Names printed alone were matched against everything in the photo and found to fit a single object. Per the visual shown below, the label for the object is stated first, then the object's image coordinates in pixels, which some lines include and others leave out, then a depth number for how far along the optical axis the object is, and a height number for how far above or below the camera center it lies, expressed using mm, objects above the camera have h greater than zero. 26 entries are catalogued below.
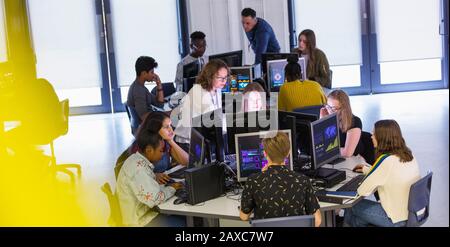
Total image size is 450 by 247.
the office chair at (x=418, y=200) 4090 -987
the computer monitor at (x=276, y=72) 7770 -222
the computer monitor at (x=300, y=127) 4773 -547
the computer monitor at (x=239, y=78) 7930 -264
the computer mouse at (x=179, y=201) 4426 -938
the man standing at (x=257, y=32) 8664 +296
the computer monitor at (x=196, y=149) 4574 -637
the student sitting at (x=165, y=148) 4559 -633
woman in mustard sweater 6383 -389
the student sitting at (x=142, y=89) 6977 -269
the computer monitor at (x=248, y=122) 4773 -486
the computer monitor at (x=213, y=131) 4867 -537
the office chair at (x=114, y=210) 4332 -963
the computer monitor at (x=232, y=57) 8147 -9
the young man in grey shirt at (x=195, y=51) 7797 +98
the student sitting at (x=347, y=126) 5168 -617
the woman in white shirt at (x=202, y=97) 5801 -337
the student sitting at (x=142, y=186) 4336 -805
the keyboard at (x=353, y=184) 4453 -928
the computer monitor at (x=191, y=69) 7621 -112
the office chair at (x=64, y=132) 7262 -690
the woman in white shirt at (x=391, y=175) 4152 -813
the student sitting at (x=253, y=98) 6234 -414
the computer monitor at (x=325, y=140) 4633 -645
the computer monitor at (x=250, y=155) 4477 -677
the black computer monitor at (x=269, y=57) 7898 -40
